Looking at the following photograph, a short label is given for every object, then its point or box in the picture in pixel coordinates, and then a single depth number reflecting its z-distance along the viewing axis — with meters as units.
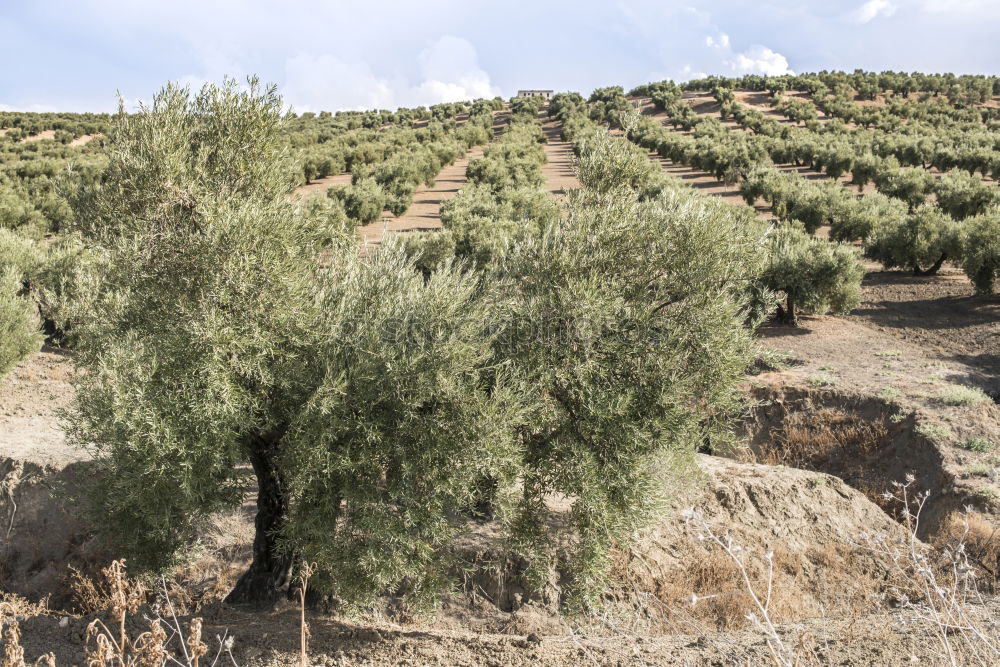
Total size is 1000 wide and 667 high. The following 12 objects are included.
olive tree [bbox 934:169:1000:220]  37.28
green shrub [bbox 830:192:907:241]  36.75
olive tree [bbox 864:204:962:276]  29.91
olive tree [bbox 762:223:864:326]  25.78
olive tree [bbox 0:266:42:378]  19.00
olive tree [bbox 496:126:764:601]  9.03
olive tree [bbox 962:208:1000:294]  26.25
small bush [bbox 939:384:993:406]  17.69
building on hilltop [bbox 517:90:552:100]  167.50
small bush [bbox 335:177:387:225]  44.53
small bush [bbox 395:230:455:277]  30.27
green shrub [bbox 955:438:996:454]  15.62
